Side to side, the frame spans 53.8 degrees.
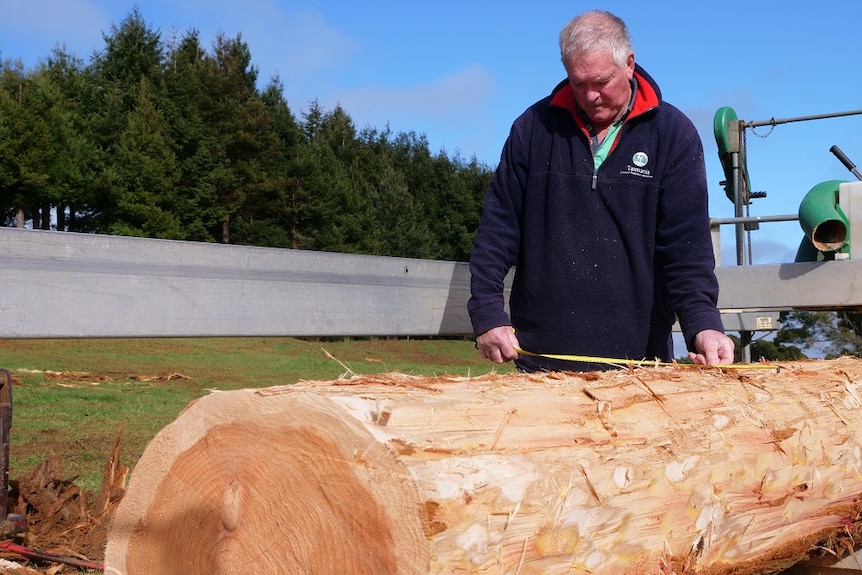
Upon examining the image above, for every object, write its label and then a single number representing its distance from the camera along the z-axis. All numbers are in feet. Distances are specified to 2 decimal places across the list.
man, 10.13
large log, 5.02
